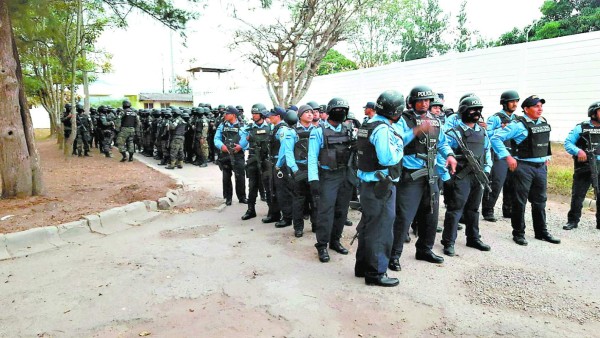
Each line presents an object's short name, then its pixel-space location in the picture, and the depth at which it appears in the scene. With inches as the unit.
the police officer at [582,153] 234.8
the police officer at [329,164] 190.5
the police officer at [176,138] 501.1
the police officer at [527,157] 213.9
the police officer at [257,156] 281.4
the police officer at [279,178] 256.4
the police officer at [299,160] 230.1
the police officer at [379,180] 154.5
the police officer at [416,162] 174.1
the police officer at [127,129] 536.1
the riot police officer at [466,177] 198.2
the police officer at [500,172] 243.8
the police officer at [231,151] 303.4
